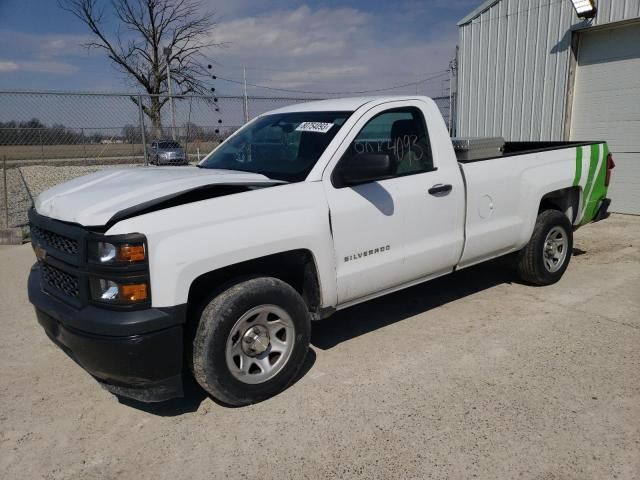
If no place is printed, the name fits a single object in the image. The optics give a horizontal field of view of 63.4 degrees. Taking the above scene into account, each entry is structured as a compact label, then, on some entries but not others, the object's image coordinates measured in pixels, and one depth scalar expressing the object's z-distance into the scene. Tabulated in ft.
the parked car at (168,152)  33.55
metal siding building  29.12
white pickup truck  9.17
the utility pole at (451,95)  38.88
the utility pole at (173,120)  32.93
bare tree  110.11
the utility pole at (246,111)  33.47
